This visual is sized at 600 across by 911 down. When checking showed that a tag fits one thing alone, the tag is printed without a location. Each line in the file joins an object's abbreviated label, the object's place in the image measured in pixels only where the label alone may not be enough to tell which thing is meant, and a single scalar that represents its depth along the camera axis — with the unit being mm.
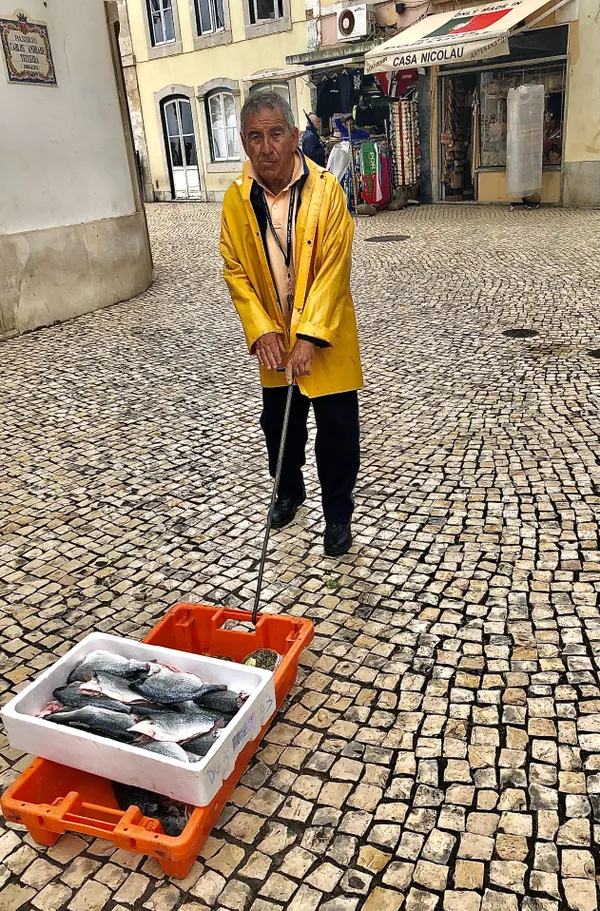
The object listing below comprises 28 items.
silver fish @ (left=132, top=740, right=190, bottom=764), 2010
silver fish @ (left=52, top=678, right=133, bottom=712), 2180
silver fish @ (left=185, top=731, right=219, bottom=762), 2055
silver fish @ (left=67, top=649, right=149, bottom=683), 2336
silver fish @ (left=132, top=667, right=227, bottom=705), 2238
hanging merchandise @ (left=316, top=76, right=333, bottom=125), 16016
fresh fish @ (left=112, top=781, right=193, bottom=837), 2059
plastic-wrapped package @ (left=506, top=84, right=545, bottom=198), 13195
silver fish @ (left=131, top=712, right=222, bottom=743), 2088
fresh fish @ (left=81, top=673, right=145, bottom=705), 2230
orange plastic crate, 1911
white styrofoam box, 1959
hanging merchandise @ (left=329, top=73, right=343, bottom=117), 15984
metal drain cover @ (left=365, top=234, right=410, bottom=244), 12172
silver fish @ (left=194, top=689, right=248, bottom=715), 2211
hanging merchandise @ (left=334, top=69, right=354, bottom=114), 15703
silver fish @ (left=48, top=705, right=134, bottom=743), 2098
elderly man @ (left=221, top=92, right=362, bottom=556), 2904
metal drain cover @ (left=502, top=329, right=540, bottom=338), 6842
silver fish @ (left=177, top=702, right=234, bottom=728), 2183
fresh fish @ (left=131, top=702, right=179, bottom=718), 2172
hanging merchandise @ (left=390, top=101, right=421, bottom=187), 15484
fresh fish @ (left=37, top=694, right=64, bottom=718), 2233
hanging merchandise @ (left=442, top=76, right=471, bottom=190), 15328
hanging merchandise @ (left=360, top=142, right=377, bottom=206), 14938
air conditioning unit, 15109
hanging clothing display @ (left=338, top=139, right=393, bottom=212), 15008
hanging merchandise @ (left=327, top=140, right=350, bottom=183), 13539
